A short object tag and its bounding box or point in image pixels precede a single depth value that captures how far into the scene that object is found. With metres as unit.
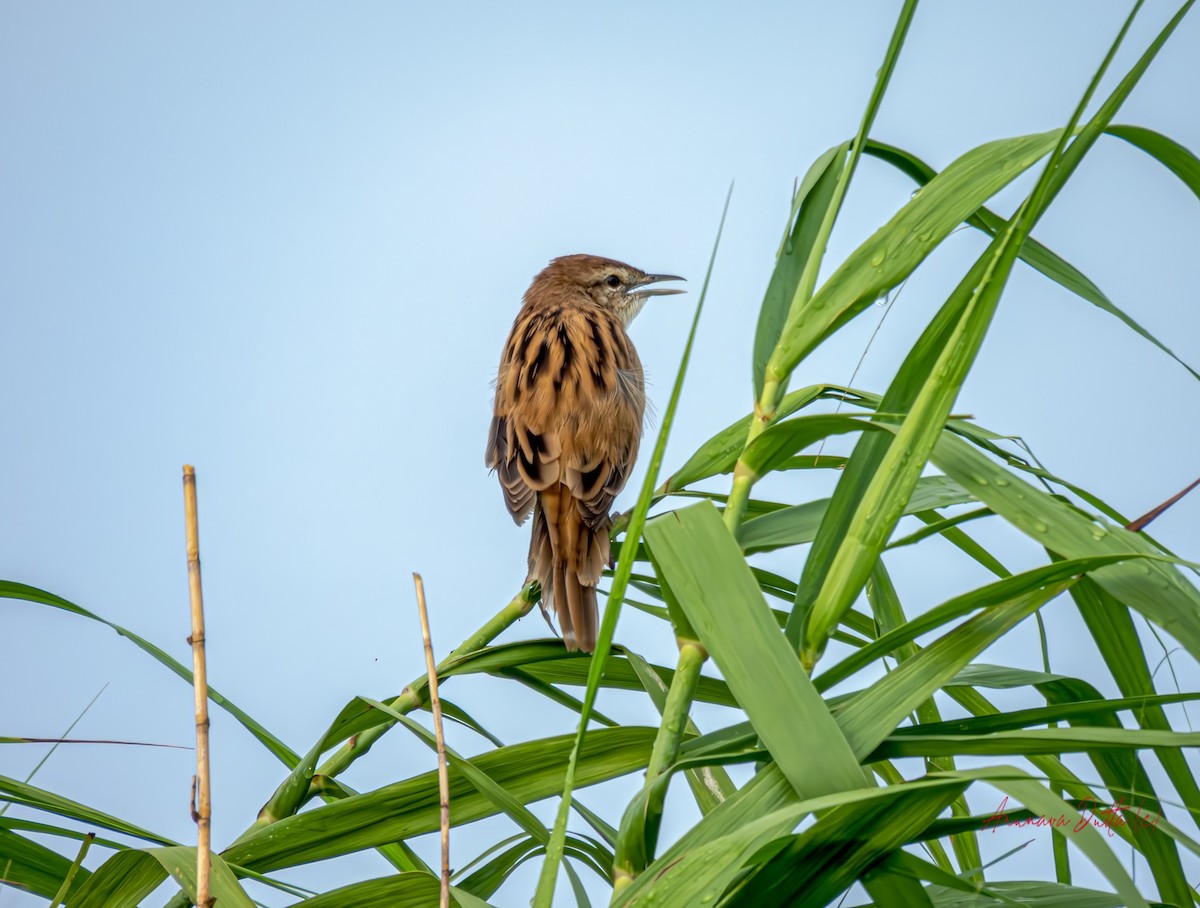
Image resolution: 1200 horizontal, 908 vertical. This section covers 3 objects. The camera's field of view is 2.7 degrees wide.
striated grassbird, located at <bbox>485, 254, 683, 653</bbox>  9.81
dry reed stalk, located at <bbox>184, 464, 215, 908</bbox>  4.96
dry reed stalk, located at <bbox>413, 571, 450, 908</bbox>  5.30
